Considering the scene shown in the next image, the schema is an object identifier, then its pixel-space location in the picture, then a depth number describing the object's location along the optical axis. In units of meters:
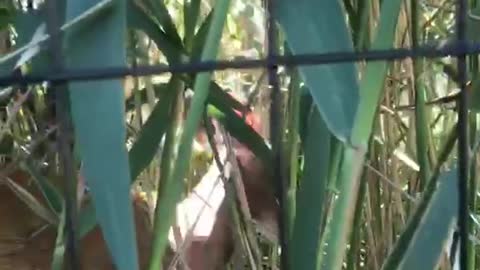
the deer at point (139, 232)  0.97
